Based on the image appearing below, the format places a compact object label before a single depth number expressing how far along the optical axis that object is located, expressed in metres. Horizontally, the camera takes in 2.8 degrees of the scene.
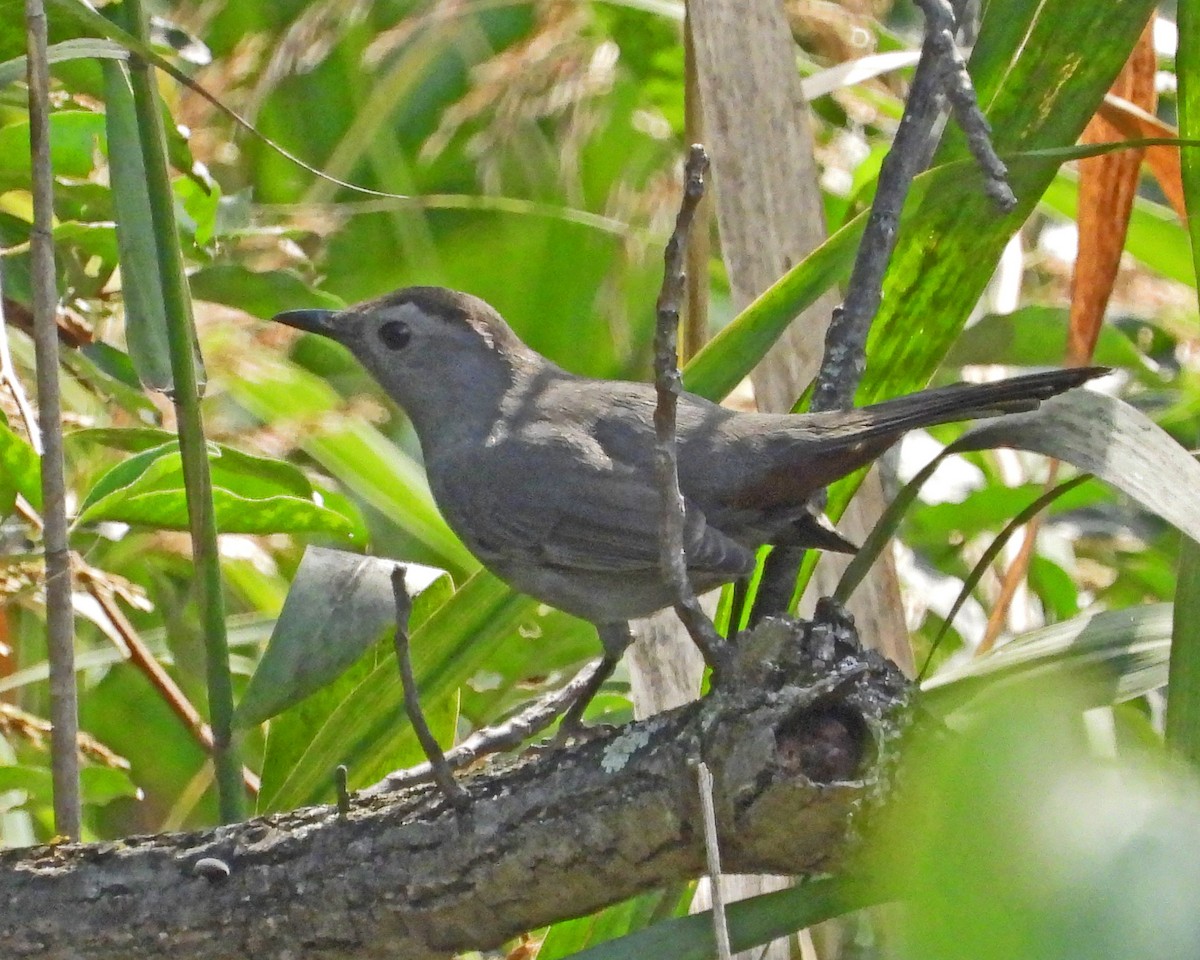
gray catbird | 5.53
